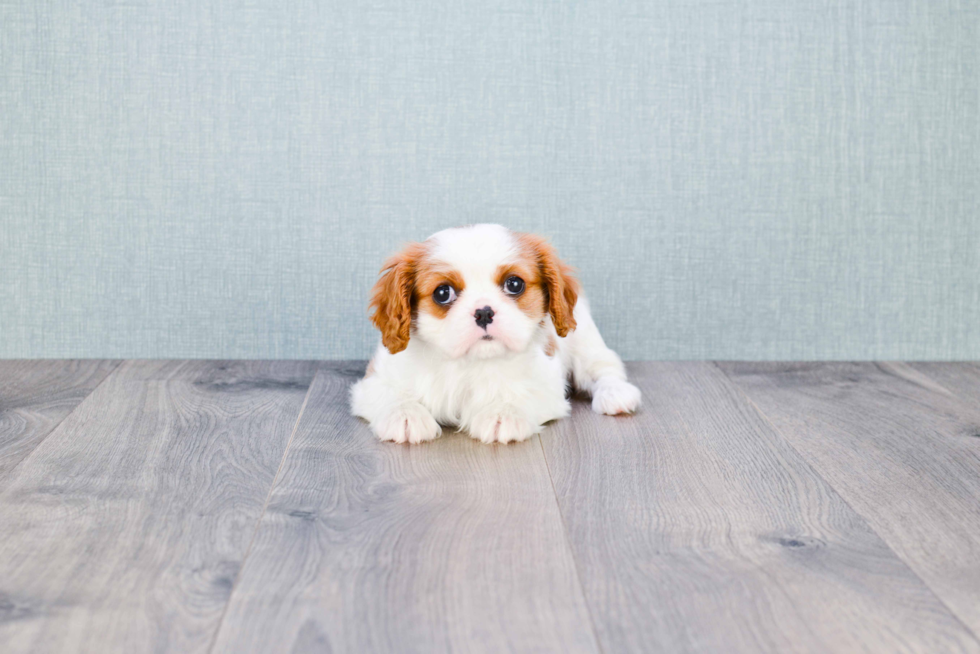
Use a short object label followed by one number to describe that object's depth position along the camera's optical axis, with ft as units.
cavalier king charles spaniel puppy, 3.03
